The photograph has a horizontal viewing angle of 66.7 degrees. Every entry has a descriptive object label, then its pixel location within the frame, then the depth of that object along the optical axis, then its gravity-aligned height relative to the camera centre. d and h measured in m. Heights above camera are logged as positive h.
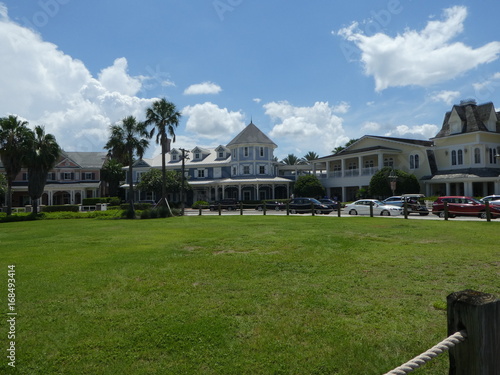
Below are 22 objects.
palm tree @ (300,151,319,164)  81.06 +9.05
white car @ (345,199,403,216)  28.45 -0.94
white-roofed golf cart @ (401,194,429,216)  27.59 -0.58
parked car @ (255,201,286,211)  38.64 -0.91
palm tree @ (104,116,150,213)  37.00 +6.58
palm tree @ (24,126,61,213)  39.25 +4.61
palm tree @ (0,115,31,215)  38.78 +6.24
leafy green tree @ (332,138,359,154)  71.16 +9.69
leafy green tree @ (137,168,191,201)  52.59 +2.65
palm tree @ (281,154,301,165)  83.25 +8.65
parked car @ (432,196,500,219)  24.21 -0.84
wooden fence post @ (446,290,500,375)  2.25 -0.81
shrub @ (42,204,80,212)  45.97 -0.66
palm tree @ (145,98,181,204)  38.88 +8.64
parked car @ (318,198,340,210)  35.44 -0.55
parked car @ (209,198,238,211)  43.02 -0.60
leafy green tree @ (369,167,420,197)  41.19 +1.43
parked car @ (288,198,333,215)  33.31 -0.73
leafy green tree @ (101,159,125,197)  66.31 +4.95
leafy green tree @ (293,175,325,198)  48.41 +1.40
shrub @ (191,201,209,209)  51.28 -0.42
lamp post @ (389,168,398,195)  37.47 +1.75
